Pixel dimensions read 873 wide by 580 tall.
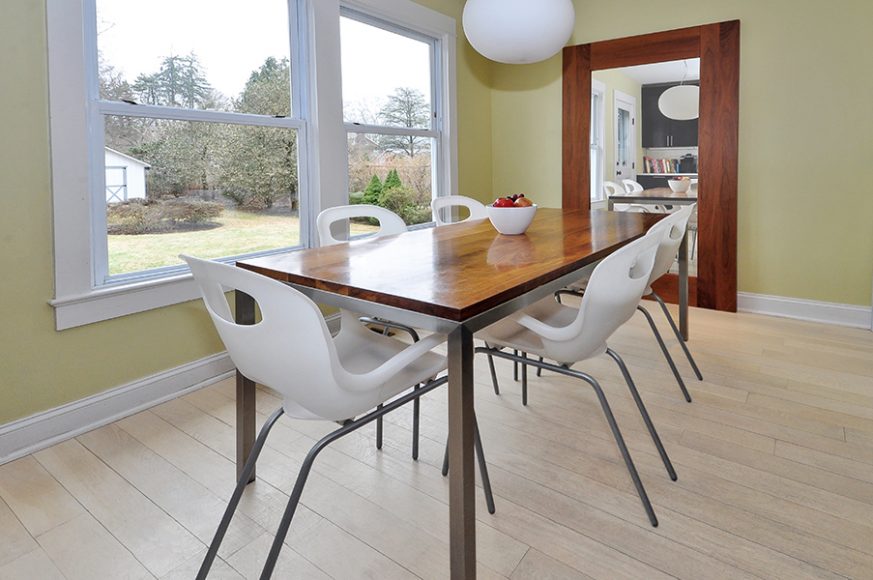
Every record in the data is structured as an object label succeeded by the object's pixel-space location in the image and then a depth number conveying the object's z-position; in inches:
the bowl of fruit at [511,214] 82.4
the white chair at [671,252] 87.7
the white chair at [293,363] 41.7
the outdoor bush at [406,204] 146.0
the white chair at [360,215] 93.8
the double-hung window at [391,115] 133.1
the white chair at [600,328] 55.7
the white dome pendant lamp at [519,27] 97.7
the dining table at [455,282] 44.7
